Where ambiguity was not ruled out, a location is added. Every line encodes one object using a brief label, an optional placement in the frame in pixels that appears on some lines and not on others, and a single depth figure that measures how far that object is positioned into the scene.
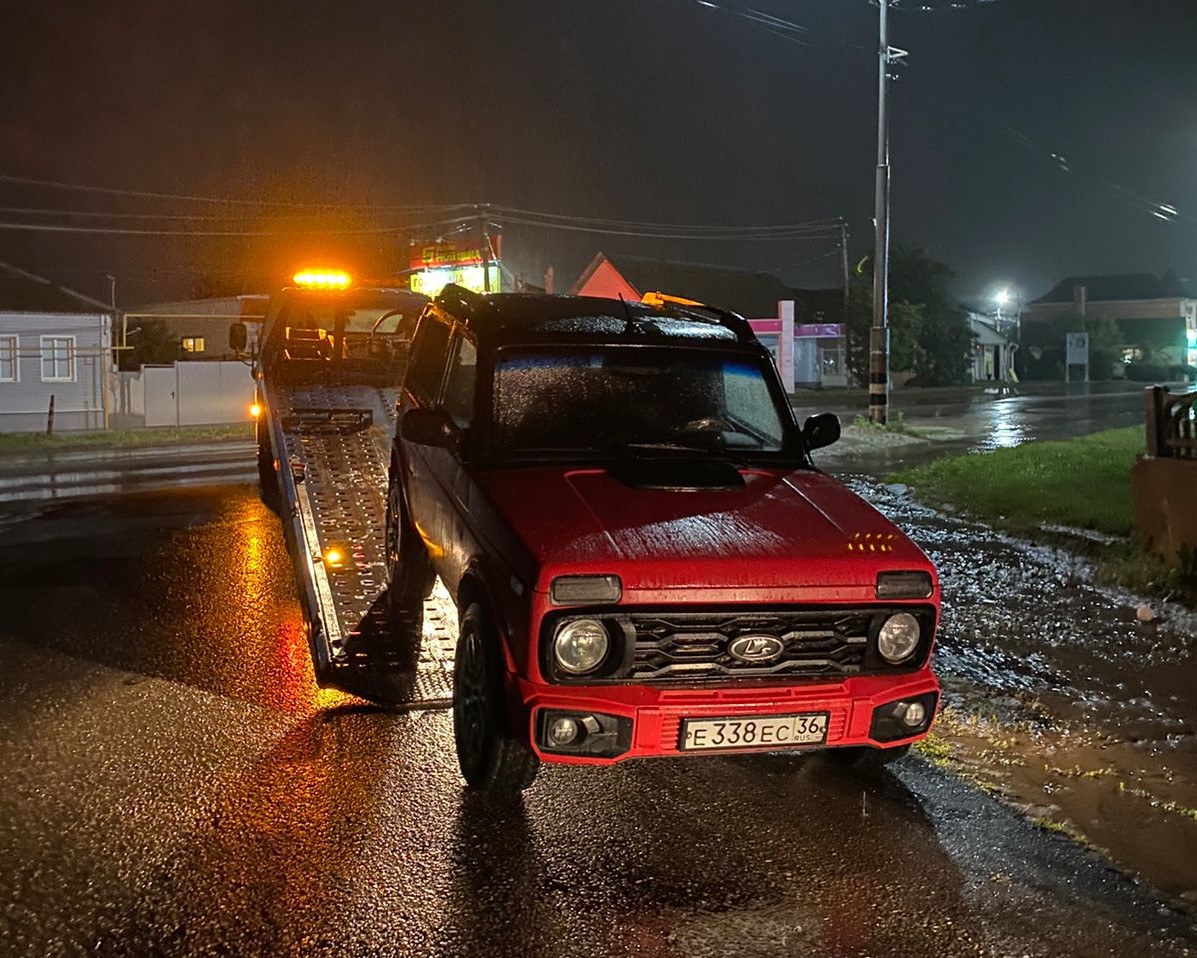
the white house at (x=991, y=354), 75.31
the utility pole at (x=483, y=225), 47.16
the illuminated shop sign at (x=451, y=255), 42.69
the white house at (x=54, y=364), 32.06
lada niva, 4.35
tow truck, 6.58
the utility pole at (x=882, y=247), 24.06
